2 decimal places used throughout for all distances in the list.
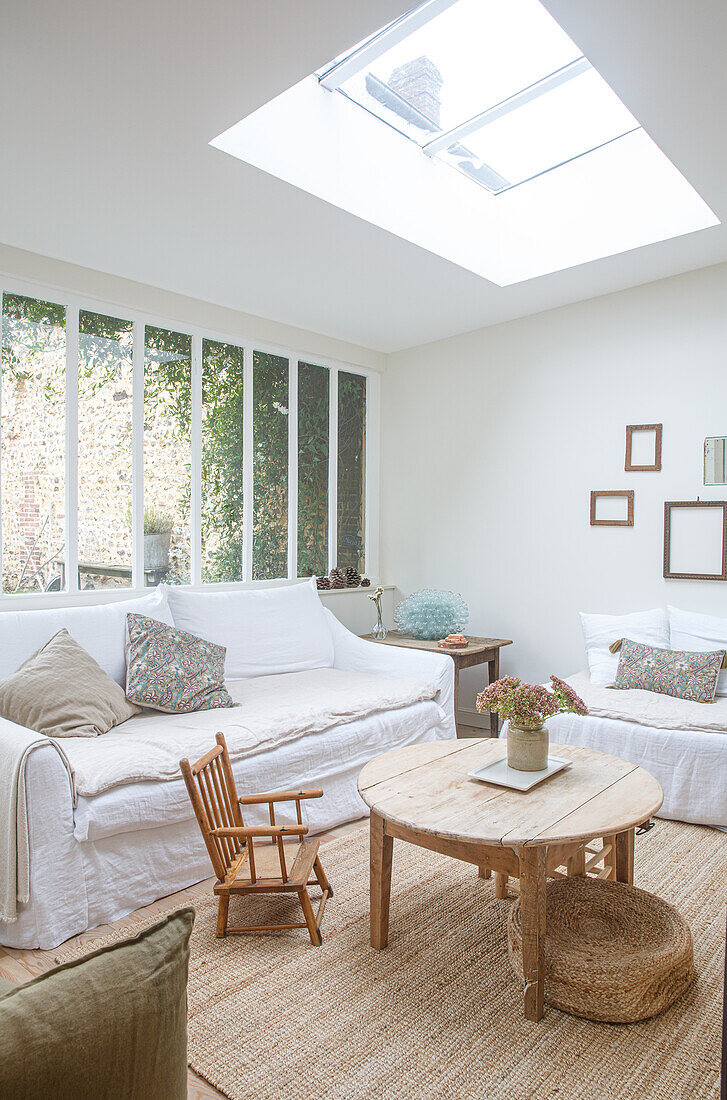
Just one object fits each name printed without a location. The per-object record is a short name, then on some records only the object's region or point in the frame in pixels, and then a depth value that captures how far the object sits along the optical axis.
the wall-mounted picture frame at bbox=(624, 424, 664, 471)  3.93
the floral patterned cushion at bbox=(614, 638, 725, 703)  3.37
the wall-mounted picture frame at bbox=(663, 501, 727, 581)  3.70
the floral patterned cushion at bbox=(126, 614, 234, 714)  3.09
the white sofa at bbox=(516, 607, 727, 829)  3.00
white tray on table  2.15
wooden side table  4.11
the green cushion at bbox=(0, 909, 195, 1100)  0.68
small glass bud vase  4.64
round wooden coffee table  1.81
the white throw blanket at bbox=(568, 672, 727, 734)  3.07
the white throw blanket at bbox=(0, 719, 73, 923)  2.10
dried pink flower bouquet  2.20
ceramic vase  2.25
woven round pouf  1.77
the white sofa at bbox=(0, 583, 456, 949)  2.17
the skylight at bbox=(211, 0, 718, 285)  2.62
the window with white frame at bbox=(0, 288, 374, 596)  3.45
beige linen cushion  2.61
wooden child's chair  2.10
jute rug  1.60
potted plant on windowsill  3.92
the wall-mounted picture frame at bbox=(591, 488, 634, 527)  4.05
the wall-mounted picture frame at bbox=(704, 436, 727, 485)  3.71
